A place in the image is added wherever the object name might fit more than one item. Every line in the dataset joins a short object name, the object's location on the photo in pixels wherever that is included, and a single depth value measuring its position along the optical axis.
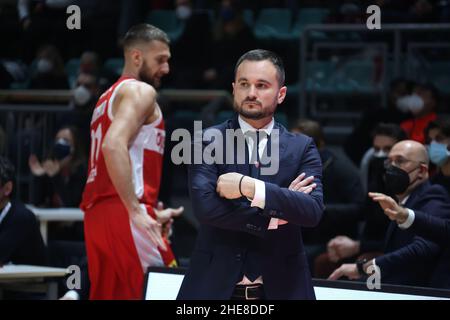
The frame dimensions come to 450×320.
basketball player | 11.74
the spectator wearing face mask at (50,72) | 23.25
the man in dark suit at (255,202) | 7.89
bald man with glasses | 11.87
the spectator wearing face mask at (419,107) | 17.50
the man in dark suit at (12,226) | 13.89
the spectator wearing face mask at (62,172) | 17.75
